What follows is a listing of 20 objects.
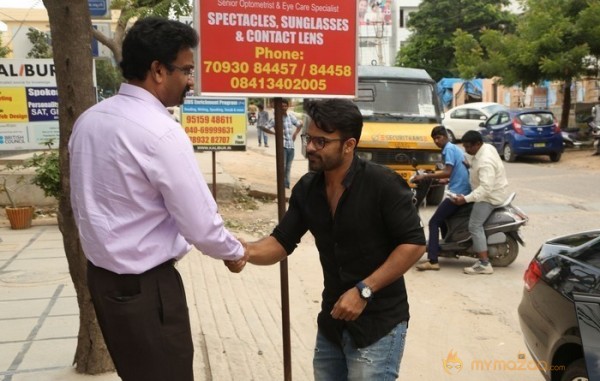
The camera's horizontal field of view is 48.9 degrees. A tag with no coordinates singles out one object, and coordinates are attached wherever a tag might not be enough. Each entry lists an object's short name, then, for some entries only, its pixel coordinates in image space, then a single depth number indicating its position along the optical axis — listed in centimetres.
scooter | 741
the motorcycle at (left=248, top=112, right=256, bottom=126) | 4099
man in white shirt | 715
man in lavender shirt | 228
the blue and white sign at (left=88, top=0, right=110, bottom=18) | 1173
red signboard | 354
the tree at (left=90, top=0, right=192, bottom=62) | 1462
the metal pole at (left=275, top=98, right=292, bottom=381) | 361
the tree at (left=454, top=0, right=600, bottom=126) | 2012
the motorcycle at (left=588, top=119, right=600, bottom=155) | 1897
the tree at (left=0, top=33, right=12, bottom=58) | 2914
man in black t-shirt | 257
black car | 308
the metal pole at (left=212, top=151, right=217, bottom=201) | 1124
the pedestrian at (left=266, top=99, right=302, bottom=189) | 1321
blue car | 1886
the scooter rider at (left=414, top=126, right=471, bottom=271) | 759
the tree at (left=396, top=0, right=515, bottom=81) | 4312
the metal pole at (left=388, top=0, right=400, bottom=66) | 4964
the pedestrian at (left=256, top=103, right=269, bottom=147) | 2052
